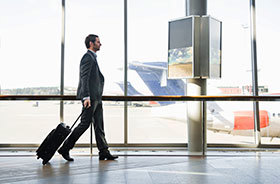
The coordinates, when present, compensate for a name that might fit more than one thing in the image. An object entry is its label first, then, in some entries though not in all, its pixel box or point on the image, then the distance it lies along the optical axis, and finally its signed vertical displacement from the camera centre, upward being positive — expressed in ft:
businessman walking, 12.35 +0.21
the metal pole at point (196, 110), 17.30 -0.36
